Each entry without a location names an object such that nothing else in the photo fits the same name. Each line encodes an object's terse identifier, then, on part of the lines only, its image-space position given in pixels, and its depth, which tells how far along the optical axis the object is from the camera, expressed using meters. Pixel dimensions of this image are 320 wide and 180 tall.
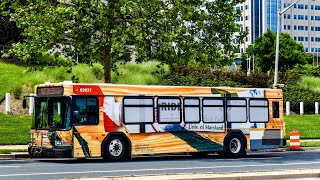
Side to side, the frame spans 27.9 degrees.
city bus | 22.41
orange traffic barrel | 31.14
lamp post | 37.51
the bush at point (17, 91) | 38.88
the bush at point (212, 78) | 47.72
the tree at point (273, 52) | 107.62
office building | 152.50
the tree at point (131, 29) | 27.89
